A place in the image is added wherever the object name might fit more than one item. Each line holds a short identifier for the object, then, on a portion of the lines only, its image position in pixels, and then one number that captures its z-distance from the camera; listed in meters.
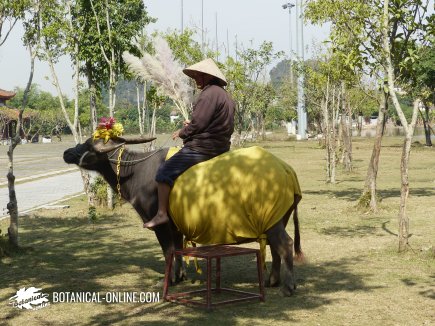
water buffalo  9.02
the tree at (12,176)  11.47
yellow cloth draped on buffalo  8.02
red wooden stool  7.82
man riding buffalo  8.51
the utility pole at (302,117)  72.35
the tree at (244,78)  37.92
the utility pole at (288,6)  90.78
